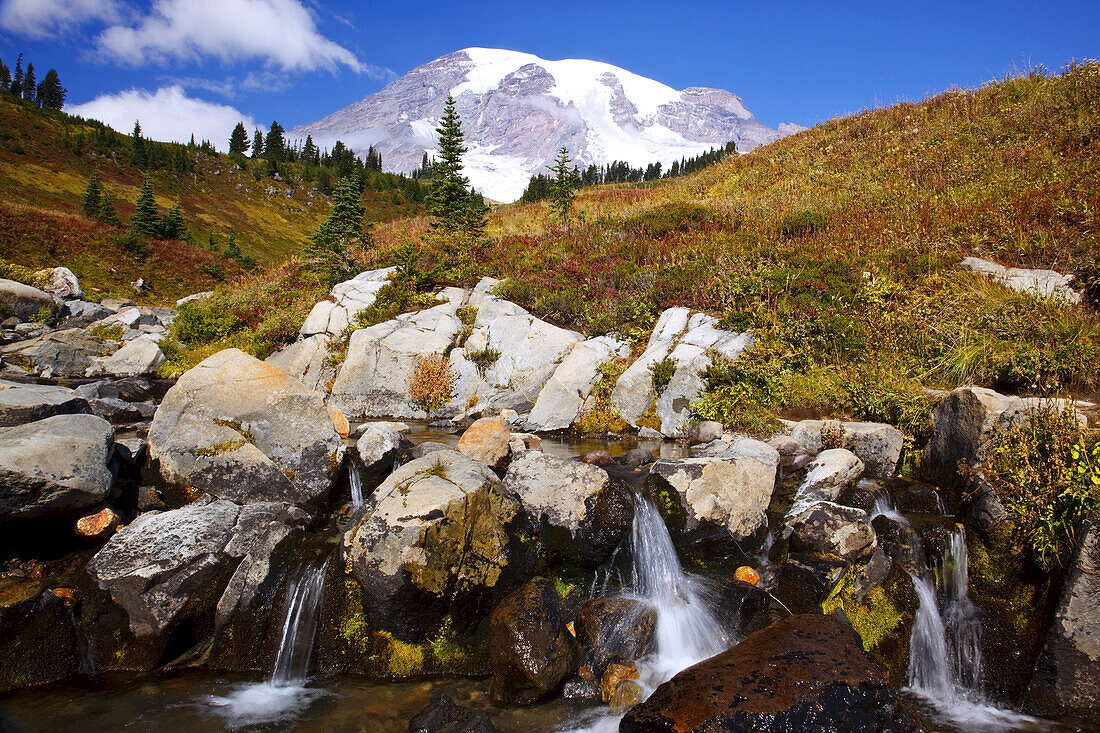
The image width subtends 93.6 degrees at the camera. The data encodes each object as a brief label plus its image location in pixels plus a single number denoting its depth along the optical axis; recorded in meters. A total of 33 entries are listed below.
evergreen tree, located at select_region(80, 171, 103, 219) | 46.44
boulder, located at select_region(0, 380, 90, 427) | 7.29
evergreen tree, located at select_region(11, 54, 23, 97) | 104.50
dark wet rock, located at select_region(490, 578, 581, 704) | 5.02
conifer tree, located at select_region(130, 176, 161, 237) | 42.75
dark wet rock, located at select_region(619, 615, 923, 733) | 3.59
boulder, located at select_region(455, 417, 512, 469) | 8.25
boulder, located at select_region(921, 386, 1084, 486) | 6.70
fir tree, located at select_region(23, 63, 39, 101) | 104.69
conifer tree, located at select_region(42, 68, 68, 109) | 100.56
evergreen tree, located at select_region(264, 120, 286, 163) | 106.88
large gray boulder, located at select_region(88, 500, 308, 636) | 5.34
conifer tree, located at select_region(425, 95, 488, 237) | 21.72
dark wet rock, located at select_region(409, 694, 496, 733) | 4.35
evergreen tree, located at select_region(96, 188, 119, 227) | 45.00
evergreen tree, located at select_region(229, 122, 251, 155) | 108.38
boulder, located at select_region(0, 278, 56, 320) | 21.50
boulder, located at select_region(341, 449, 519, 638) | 5.40
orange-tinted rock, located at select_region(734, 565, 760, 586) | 6.40
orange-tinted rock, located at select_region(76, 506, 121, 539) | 6.05
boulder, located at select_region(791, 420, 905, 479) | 8.20
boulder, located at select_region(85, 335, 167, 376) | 17.03
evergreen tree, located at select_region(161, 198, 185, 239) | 45.96
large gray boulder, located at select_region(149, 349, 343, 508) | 7.00
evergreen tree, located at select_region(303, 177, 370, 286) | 21.34
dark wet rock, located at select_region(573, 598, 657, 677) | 5.56
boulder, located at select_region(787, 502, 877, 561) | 6.17
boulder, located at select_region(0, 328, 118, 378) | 16.92
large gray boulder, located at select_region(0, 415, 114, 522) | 5.41
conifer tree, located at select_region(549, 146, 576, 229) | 23.91
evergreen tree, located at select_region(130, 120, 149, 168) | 76.39
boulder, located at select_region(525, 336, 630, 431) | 12.30
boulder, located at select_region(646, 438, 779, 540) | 6.77
